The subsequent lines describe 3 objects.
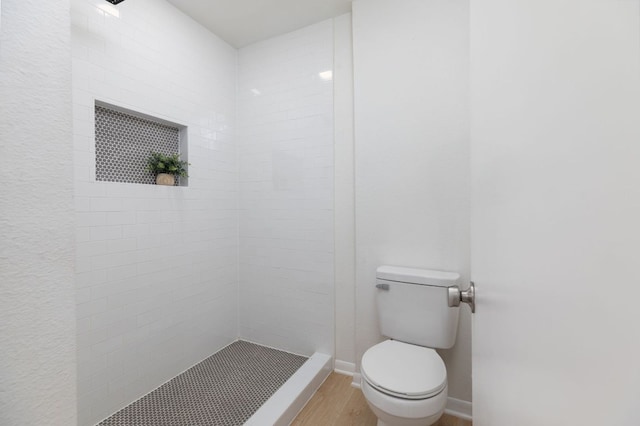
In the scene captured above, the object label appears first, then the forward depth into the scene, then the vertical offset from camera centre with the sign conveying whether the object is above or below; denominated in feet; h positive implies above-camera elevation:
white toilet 3.79 -2.37
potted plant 6.01 +0.93
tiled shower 4.98 +0.05
